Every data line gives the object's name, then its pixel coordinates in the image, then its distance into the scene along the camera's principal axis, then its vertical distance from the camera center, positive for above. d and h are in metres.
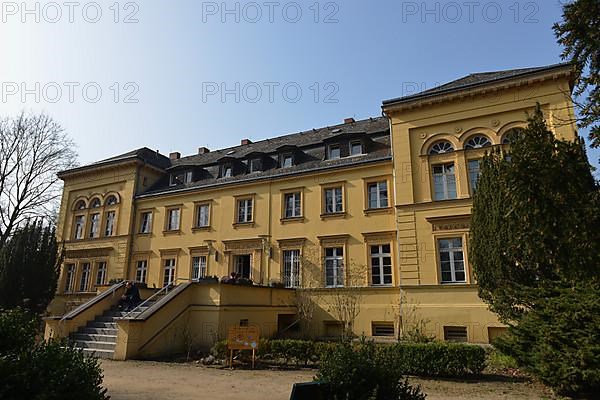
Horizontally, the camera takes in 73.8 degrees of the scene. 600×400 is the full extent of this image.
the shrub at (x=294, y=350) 11.48 -1.21
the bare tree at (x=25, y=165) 28.61 +9.82
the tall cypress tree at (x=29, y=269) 20.34 +1.84
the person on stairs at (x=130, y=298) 16.30 +0.31
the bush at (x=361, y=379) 5.24 -0.93
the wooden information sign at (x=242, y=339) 11.48 -0.90
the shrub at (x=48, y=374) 4.13 -0.72
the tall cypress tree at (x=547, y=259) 6.36 +0.99
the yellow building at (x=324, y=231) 15.69 +3.88
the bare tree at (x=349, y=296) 17.78 +0.52
